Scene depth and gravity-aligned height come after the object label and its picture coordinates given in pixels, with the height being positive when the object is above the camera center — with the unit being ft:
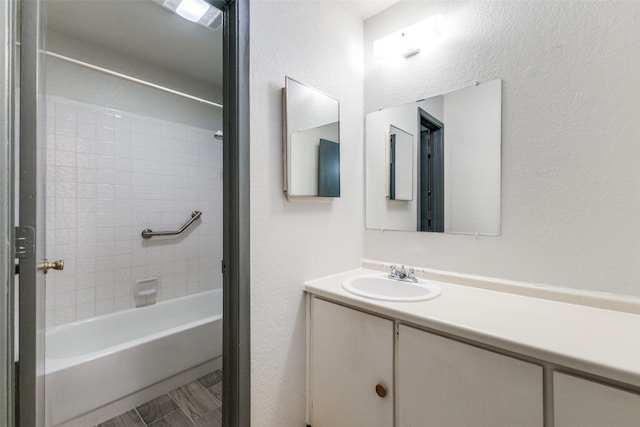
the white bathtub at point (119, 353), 4.33 -2.98
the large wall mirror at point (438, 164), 4.34 +0.92
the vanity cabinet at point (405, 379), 2.66 -2.02
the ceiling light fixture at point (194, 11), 4.99 +4.01
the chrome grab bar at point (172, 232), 7.15 -0.58
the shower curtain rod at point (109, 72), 5.16 +3.08
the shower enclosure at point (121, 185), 2.31 +0.52
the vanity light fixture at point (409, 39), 4.72 +3.33
